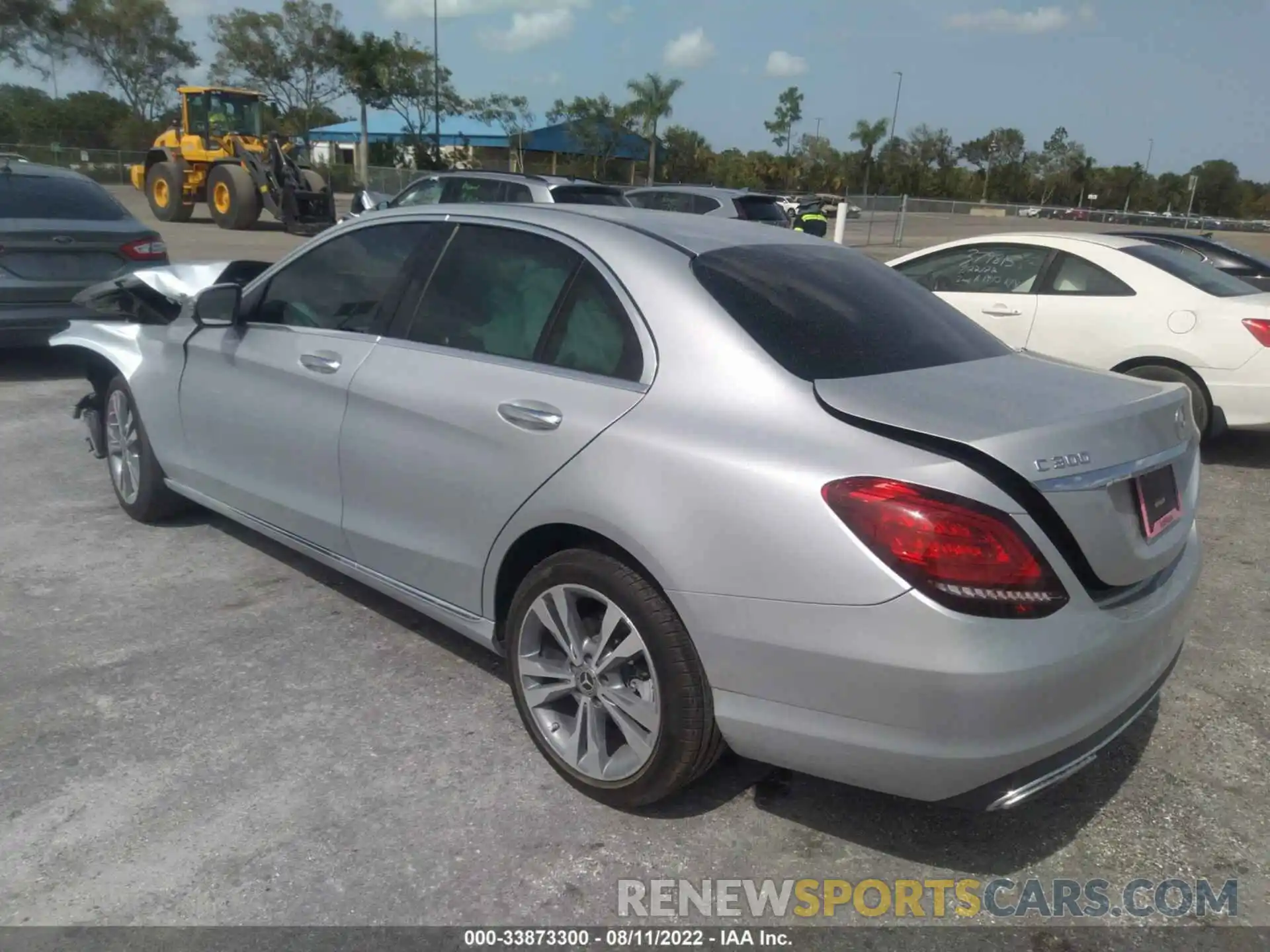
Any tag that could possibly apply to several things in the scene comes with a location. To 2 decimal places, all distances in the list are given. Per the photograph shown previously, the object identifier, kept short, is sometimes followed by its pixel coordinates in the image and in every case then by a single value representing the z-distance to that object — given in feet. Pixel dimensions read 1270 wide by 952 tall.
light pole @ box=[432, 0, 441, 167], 136.77
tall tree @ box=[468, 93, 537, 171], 202.90
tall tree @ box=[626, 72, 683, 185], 188.65
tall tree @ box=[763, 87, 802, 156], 258.16
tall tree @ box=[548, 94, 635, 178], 198.80
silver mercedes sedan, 7.49
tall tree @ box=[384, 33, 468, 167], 182.19
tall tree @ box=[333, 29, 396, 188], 174.70
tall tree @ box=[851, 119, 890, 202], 235.20
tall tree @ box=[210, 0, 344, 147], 206.49
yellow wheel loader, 72.18
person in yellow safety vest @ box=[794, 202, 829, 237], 61.31
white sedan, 21.93
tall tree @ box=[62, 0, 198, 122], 211.41
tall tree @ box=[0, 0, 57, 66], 200.75
